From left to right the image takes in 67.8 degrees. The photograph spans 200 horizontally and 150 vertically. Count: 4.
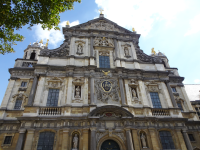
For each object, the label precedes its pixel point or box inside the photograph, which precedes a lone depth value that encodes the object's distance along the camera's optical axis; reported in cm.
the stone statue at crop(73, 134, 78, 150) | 1170
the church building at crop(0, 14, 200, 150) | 1228
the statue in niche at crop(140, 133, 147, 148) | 1253
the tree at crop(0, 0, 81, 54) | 848
